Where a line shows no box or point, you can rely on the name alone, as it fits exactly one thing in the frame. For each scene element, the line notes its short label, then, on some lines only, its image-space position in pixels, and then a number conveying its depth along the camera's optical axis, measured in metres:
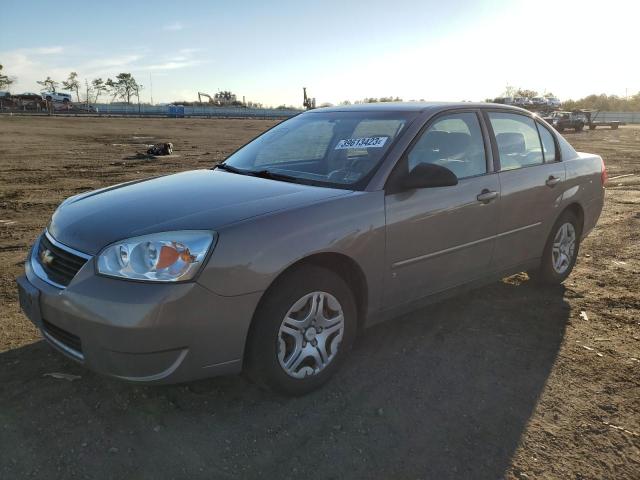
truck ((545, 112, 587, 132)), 40.62
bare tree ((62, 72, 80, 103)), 112.25
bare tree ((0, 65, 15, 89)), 94.56
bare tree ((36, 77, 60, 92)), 109.25
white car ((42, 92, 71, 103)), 69.75
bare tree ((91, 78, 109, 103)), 118.94
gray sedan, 2.57
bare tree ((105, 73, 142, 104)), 119.50
